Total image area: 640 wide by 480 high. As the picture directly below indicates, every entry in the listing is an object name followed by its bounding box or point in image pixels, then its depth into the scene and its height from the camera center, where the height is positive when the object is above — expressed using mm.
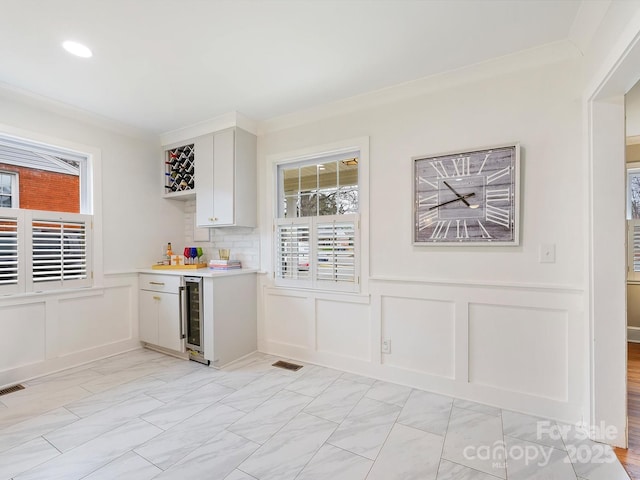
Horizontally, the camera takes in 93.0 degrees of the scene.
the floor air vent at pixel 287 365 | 2914 -1244
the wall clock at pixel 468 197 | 2152 +303
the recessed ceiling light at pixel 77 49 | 2008 +1293
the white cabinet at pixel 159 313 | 3164 -802
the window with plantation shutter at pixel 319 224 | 2836 +144
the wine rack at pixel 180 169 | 3635 +858
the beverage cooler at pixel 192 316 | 3020 -789
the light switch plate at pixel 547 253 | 2062 -108
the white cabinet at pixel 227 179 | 3162 +641
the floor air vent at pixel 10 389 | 2445 -1227
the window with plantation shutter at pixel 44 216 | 2621 +216
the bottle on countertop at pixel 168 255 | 3765 -199
